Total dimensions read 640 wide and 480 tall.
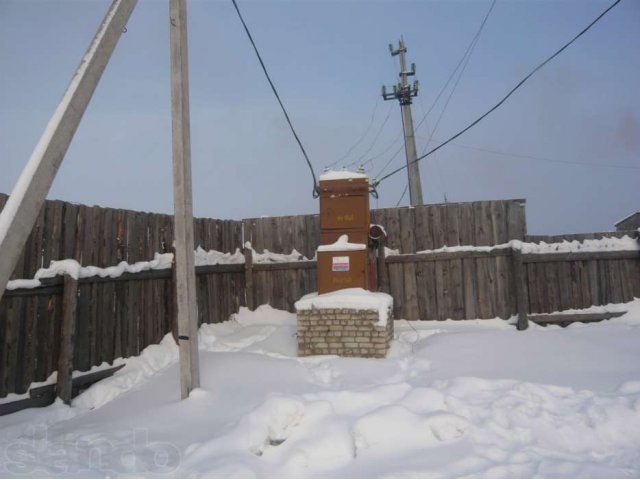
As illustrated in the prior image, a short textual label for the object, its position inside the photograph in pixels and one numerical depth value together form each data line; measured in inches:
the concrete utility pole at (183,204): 167.0
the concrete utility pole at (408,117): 569.0
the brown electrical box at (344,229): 236.2
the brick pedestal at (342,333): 220.1
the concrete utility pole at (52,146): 104.1
